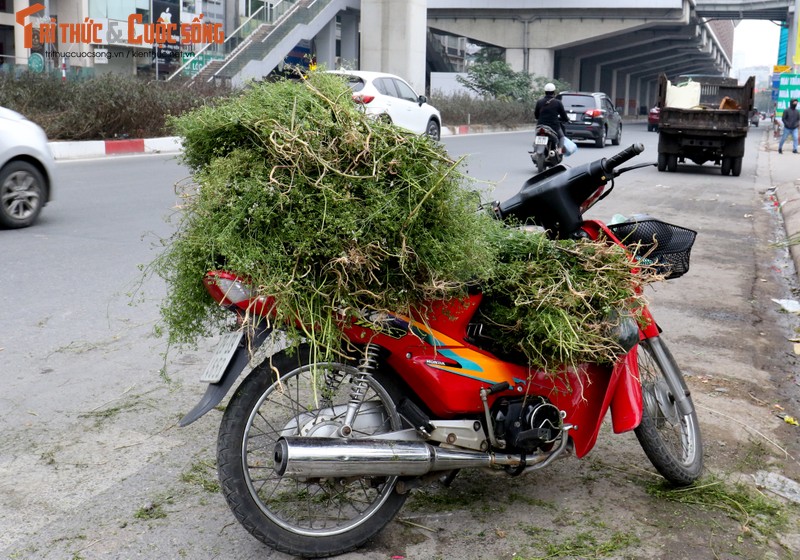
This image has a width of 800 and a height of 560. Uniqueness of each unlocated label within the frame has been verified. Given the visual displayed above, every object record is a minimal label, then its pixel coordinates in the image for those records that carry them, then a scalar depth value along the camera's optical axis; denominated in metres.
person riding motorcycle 16.98
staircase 32.97
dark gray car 27.02
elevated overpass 52.91
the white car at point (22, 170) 8.81
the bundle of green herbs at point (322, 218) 2.75
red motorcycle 2.89
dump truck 19.17
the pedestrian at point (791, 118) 28.56
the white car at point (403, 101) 20.69
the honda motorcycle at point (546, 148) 16.84
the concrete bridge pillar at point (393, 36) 40.22
